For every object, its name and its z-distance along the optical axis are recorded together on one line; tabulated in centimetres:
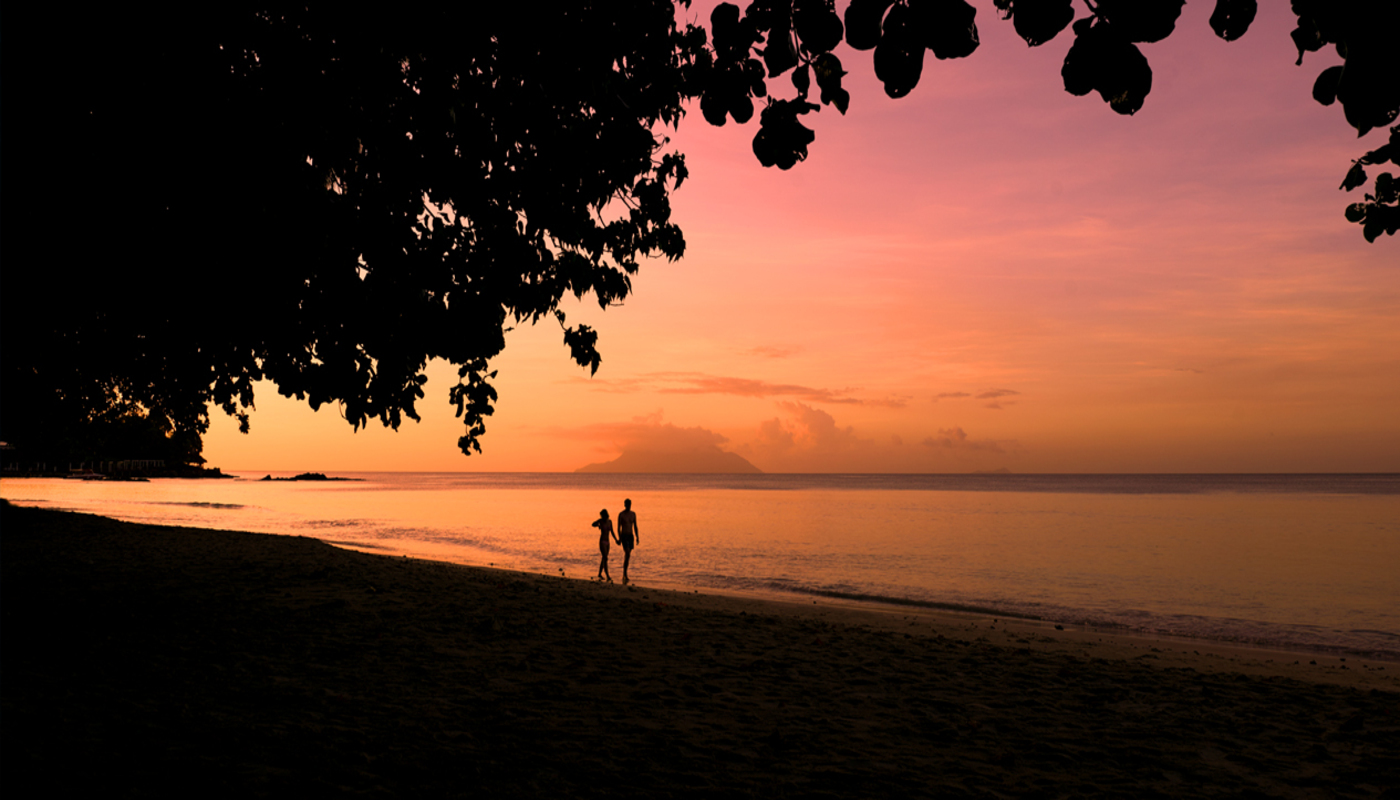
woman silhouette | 2086
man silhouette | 2100
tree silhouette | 448
